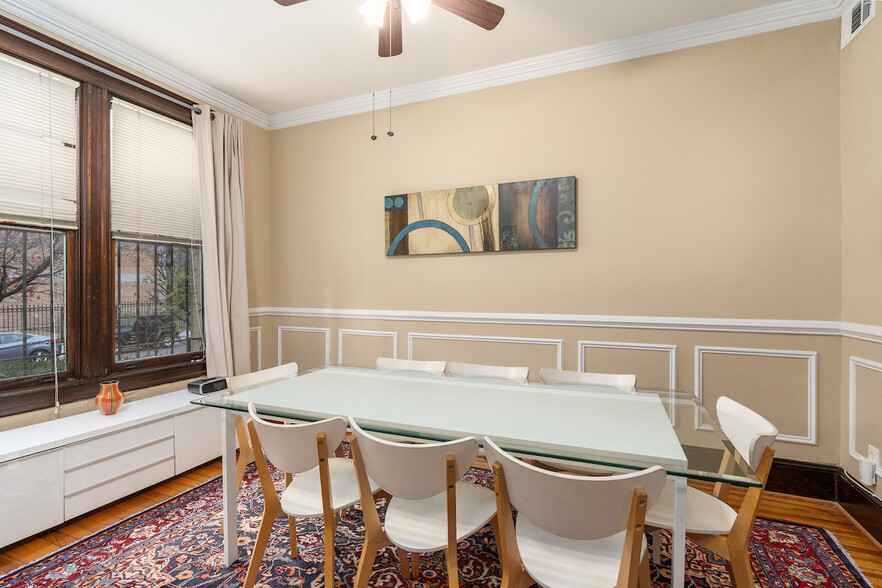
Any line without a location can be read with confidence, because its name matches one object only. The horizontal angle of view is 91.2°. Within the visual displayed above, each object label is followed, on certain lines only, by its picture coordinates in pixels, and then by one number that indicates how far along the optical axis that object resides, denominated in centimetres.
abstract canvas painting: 306
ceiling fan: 182
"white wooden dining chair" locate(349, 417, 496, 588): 134
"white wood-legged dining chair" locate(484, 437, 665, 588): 110
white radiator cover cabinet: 210
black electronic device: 309
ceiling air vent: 218
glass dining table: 125
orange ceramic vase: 265
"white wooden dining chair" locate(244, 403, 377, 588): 152
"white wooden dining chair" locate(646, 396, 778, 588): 133
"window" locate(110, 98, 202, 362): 298
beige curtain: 339
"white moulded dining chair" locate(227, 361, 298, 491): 198
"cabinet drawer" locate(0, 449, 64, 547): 204
